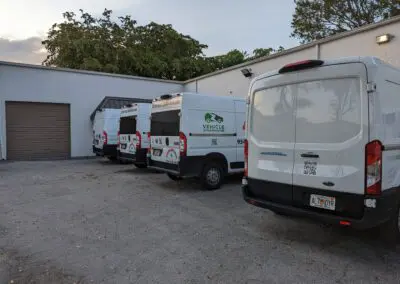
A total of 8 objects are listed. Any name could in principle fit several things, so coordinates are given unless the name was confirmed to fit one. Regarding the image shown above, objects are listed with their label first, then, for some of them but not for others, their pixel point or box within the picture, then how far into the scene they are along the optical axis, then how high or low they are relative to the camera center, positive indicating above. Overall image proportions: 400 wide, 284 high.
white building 13.48 +1.50
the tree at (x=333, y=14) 19.94 +8.31
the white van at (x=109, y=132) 12.34 -0.09
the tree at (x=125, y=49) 21.89 +6.35
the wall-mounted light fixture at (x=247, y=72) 13.33 +2.61
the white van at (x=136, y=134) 9.84 -0.12
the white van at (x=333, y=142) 3.27 -0.12
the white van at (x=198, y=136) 7.09 -0.12
